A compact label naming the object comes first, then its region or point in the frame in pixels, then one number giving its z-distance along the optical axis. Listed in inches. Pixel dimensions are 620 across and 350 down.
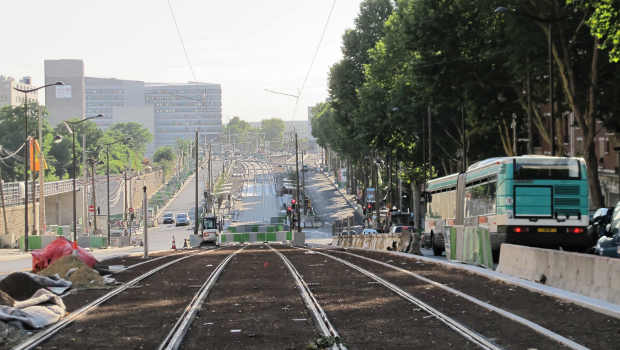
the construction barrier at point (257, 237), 3604.8
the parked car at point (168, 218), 5546.3
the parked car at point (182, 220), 5334.6
